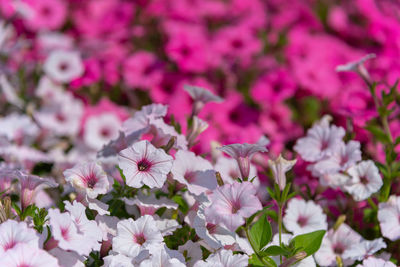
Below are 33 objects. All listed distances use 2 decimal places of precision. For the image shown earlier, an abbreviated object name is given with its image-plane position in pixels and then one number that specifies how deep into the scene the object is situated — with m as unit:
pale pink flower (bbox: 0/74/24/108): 1.72
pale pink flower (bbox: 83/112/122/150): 1.78
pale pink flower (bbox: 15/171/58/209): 1.29
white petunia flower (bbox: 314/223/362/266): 1.35
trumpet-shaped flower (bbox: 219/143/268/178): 1.27
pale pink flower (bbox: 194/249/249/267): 1.24
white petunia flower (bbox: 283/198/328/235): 1.36
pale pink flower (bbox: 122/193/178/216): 1.31
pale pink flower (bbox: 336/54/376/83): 1.46
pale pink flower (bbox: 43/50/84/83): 1.79
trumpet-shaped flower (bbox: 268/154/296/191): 1.31
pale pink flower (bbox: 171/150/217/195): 1.30
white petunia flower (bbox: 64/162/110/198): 1.28
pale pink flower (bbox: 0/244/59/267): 1.20
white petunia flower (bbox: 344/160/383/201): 1.36
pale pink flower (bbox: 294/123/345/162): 1.39
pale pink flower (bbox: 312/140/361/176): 1.36
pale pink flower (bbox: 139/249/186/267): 1.23
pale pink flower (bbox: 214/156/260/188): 1.39
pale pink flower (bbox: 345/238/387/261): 1.33
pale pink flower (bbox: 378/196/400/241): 1.34
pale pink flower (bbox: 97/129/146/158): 1.36
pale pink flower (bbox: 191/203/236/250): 1.28
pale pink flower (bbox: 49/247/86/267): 1.23
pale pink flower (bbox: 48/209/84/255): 1.20
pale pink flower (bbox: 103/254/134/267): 1.24
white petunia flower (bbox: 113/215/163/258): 1.26
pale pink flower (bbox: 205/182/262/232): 1.23
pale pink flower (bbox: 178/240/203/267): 1.29
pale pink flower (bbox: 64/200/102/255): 1.22
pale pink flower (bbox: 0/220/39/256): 1.21
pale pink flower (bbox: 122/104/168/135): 1.37
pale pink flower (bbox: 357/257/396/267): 1.28
